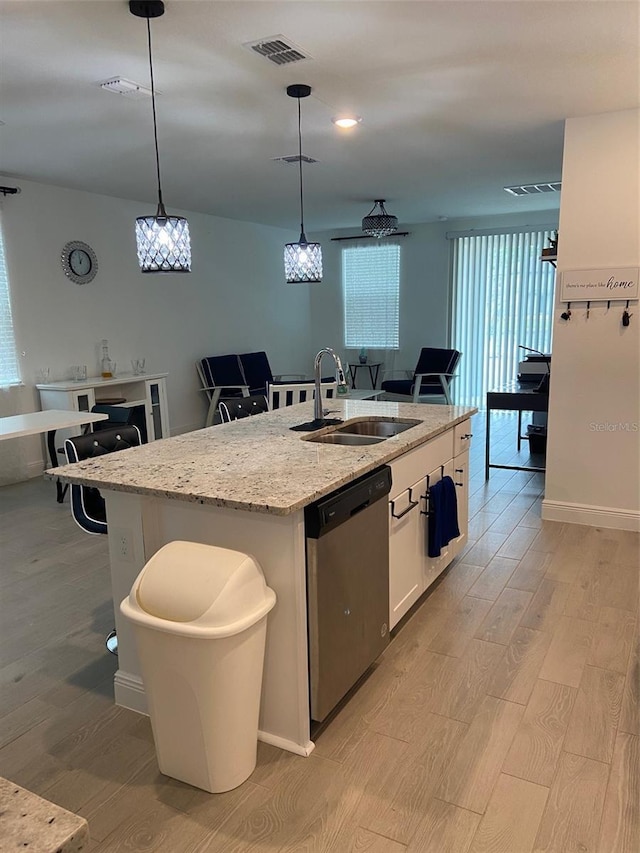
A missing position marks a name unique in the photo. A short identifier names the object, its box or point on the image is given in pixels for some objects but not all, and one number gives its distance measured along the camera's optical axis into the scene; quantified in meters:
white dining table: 3.83
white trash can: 1.62
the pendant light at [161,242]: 2.63
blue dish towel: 2.70
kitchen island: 1.81
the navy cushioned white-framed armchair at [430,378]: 7.45
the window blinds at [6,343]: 5.02
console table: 5.16
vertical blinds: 7.48
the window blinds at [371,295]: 8.52
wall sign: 3.46
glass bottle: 5.83
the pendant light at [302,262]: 3.76
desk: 4.67
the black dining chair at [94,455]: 2.58
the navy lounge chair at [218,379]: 6.98
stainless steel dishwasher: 1.85
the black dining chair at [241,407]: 3.68
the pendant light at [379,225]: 5.84
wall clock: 5.49
